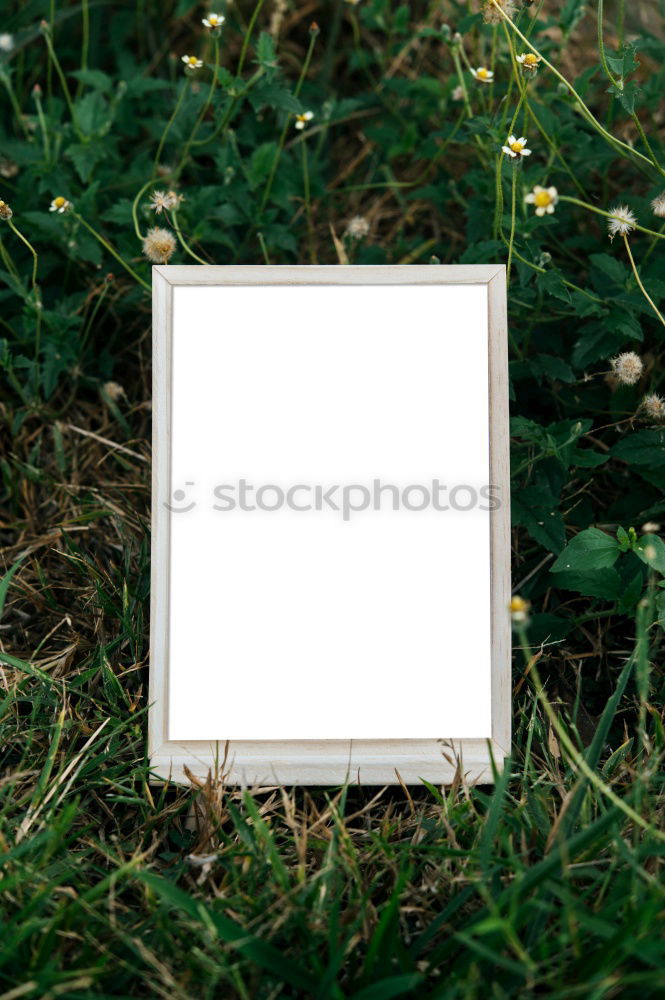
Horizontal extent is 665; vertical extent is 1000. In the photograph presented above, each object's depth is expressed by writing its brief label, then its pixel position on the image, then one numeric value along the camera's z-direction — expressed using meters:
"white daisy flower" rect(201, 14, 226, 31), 0.87
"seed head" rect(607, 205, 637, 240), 0.83
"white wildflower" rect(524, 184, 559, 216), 0.80
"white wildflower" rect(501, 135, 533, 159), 0.83
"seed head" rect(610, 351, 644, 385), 0.86
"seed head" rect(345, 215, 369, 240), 0.95
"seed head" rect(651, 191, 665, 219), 0.84
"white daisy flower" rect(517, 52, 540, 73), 0.83
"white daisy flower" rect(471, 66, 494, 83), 0.87
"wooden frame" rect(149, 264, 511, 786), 0.81
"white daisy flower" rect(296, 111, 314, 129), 0.92
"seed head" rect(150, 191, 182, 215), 0.86
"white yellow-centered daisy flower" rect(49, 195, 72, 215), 0.89
